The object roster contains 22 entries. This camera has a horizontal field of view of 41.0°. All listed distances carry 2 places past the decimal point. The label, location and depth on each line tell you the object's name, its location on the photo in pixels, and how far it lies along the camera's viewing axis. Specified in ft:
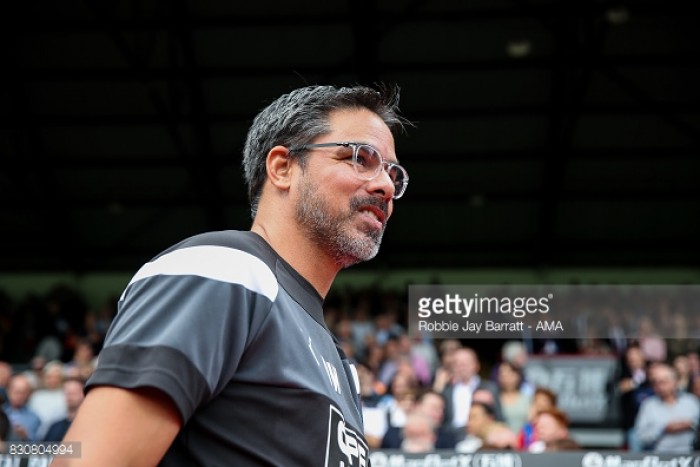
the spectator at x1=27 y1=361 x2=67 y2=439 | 24.41
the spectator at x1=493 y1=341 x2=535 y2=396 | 23.34
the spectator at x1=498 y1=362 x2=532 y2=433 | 21.93
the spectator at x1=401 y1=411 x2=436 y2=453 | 20.68
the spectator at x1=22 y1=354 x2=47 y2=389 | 27.35
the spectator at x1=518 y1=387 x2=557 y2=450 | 20.25
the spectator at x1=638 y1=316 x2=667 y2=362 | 26.58
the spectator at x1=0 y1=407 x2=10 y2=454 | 20.62
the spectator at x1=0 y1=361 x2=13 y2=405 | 24.57
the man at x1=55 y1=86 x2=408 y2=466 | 4.41
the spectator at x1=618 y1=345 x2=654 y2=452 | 23.22
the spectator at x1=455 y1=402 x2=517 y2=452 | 20.22
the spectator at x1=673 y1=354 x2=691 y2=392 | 23.72
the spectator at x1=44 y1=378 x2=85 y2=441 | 22.00
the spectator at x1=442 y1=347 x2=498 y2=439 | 22.08
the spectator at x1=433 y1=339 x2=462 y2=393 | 24.32
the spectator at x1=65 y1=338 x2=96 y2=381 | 27.66
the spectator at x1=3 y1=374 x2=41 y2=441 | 23.33
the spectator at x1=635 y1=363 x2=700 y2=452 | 21.71
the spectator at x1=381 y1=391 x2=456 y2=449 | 20.99
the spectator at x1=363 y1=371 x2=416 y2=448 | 22.11
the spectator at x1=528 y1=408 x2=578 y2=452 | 18.92
